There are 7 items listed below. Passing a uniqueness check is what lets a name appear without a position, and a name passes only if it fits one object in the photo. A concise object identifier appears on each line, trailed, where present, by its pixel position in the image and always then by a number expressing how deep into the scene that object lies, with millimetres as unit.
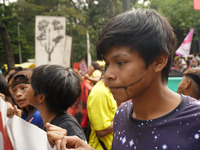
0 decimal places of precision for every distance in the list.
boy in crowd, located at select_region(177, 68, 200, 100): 2797
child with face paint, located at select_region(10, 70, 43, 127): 2596
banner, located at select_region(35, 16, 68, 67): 8117
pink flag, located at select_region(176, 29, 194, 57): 11598
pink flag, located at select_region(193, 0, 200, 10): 4196
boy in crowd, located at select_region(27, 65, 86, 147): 2029
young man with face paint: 1100
